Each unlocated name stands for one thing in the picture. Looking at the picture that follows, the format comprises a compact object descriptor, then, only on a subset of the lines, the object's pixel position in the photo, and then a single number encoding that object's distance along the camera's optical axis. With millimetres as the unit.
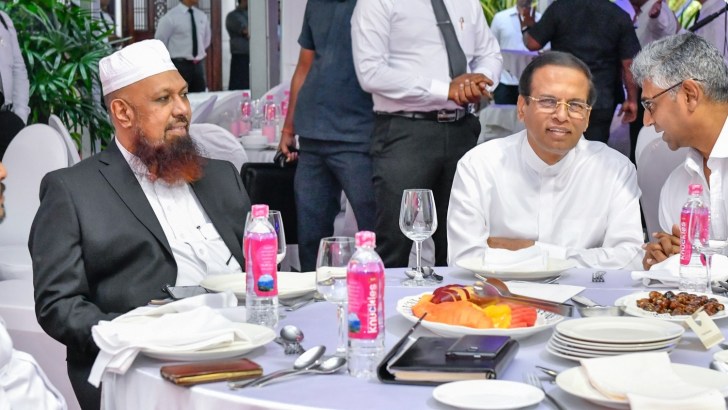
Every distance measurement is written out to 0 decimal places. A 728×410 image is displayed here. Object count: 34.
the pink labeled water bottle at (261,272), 2184
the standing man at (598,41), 6223
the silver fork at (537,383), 1666
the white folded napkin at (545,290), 2422
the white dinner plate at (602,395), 1650
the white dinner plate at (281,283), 2430
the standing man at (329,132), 4918
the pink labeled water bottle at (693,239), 2484
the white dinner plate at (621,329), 1971
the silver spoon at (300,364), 1785
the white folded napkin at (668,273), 2631
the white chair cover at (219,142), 5367
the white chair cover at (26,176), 4785
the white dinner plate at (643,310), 2178
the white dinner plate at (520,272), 2703
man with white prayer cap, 2541
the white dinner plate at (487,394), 1641
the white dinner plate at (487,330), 2018
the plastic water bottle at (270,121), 6699
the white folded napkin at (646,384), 1586
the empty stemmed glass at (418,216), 2686
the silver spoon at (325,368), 1843
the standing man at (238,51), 10086
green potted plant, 7492
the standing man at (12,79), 6443
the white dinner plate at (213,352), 1925
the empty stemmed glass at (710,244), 2492
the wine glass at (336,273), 2006
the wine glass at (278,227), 2311
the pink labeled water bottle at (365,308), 1819
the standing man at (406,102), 4539
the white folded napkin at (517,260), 2758
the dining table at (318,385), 1700
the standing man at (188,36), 10438
